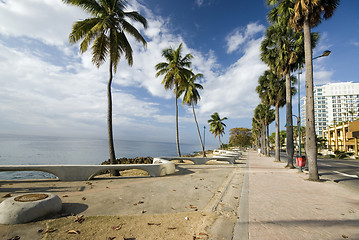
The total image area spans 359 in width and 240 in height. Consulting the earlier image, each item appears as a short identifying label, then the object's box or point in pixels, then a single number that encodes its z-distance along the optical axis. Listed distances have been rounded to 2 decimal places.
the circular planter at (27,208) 3.41
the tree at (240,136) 65.06
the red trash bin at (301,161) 10.79
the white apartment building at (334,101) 118.69
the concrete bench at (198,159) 15.12
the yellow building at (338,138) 48.12
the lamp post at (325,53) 9.94
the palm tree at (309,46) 8.90
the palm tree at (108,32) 10.10
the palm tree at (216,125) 48.84
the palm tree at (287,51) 13.31
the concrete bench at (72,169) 6.93
